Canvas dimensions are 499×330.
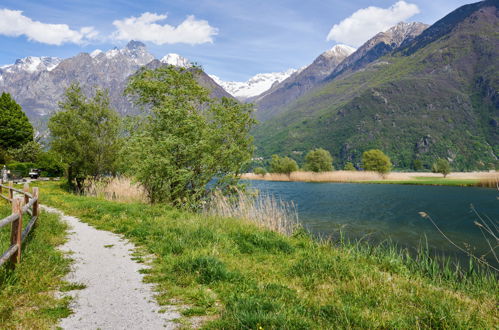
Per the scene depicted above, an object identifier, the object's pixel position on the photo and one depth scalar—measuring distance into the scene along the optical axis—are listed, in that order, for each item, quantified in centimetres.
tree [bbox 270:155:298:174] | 8744
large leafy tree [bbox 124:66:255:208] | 1653
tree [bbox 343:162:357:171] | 10501
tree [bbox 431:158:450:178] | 8138
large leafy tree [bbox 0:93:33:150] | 5547
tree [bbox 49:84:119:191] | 2883
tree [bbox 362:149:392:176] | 8312
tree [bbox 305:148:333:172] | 8650
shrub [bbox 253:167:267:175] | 8889
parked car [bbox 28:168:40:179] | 4362
